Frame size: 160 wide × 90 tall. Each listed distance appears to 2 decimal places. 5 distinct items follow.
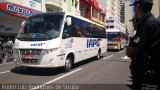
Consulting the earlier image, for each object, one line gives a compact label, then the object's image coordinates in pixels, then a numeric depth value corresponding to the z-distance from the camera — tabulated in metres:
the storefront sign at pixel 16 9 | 21.58
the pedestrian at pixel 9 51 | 17.90
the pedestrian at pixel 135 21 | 3.18
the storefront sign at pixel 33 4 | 26.64
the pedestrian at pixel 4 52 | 17.08
